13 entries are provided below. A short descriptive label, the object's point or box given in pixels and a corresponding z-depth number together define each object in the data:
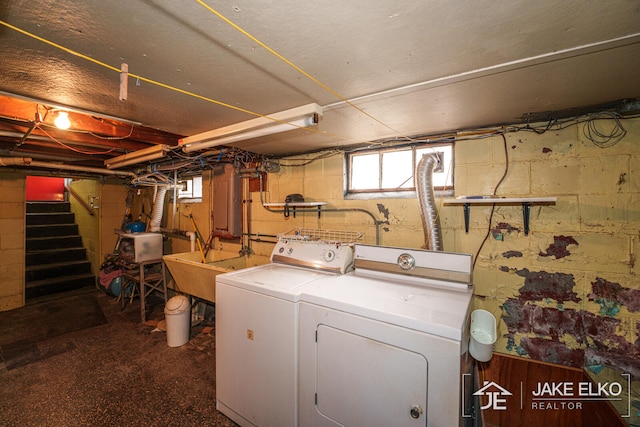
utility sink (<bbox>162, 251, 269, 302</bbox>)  2.77
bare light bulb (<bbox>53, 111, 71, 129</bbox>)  1.95
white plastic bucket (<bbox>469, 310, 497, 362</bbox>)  1.31
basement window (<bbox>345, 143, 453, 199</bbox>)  2.19
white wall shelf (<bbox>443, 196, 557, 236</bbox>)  1.65
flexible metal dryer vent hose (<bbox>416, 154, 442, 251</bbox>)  1.93
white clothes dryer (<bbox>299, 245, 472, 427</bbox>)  1.13
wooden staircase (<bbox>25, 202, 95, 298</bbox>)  4.54
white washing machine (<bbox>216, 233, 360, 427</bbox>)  1.57
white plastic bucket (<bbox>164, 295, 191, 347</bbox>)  2.85
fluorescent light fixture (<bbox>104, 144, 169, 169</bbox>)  2.79
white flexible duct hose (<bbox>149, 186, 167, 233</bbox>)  4.20
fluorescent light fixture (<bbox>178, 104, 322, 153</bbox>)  1.62
